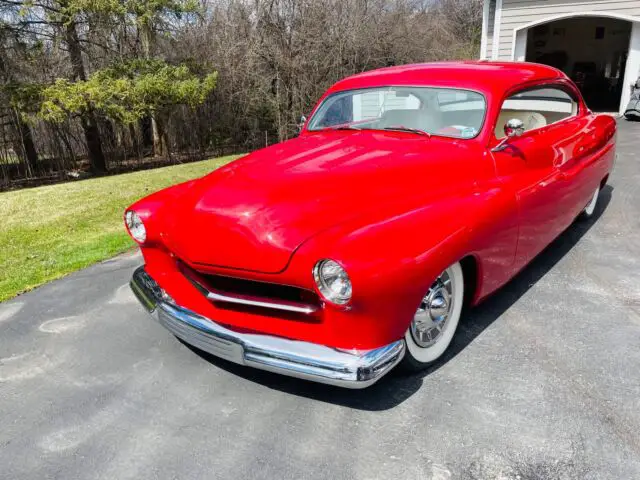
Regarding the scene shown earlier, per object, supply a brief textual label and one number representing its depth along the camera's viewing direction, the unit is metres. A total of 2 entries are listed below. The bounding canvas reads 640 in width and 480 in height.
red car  2.33
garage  12.31
